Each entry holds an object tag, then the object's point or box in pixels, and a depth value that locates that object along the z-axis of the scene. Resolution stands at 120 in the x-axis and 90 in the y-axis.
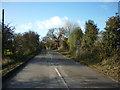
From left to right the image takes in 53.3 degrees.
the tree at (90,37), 18.99
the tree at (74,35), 27.20
